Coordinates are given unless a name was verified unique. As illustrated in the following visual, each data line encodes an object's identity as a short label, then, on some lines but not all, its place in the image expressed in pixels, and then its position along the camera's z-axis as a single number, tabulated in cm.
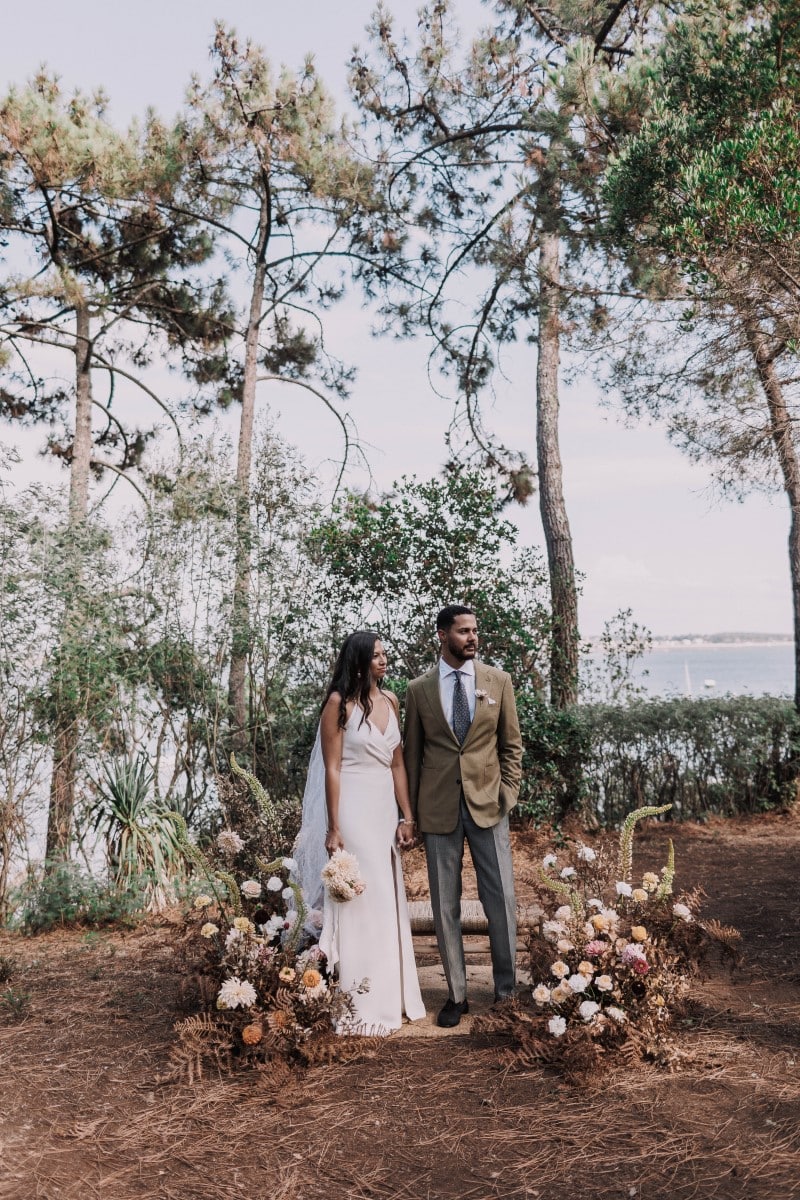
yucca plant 695
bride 413
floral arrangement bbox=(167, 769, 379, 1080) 377
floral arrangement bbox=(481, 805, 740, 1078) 366
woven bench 558
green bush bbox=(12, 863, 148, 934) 653
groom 428
